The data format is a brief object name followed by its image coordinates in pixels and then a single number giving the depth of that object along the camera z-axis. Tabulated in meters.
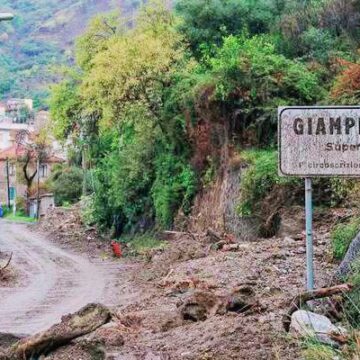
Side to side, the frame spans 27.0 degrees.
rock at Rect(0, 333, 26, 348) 9.00
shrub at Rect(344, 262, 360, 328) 6.78
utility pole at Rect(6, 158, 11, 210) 85.24
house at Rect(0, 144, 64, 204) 77.44
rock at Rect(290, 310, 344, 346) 6.09
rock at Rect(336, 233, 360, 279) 8.36
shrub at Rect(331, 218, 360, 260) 11.83
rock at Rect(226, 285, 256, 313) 8.58
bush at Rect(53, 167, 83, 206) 69.19
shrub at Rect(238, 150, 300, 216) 21.53
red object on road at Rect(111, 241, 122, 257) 33.62
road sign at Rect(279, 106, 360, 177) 7.64
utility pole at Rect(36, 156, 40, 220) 72.12
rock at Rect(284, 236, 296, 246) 16.84
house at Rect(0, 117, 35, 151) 103.82
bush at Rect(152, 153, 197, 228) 30.12
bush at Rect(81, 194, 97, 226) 45.55
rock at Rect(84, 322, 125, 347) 8.08
